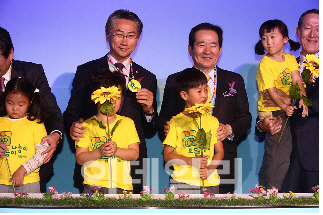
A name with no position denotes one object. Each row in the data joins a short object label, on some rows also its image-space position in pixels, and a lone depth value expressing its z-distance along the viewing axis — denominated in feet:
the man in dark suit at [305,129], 27.32
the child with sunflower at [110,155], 23.67
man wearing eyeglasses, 27.02
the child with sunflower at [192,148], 23.93
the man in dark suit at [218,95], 27.20
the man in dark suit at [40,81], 25.98
